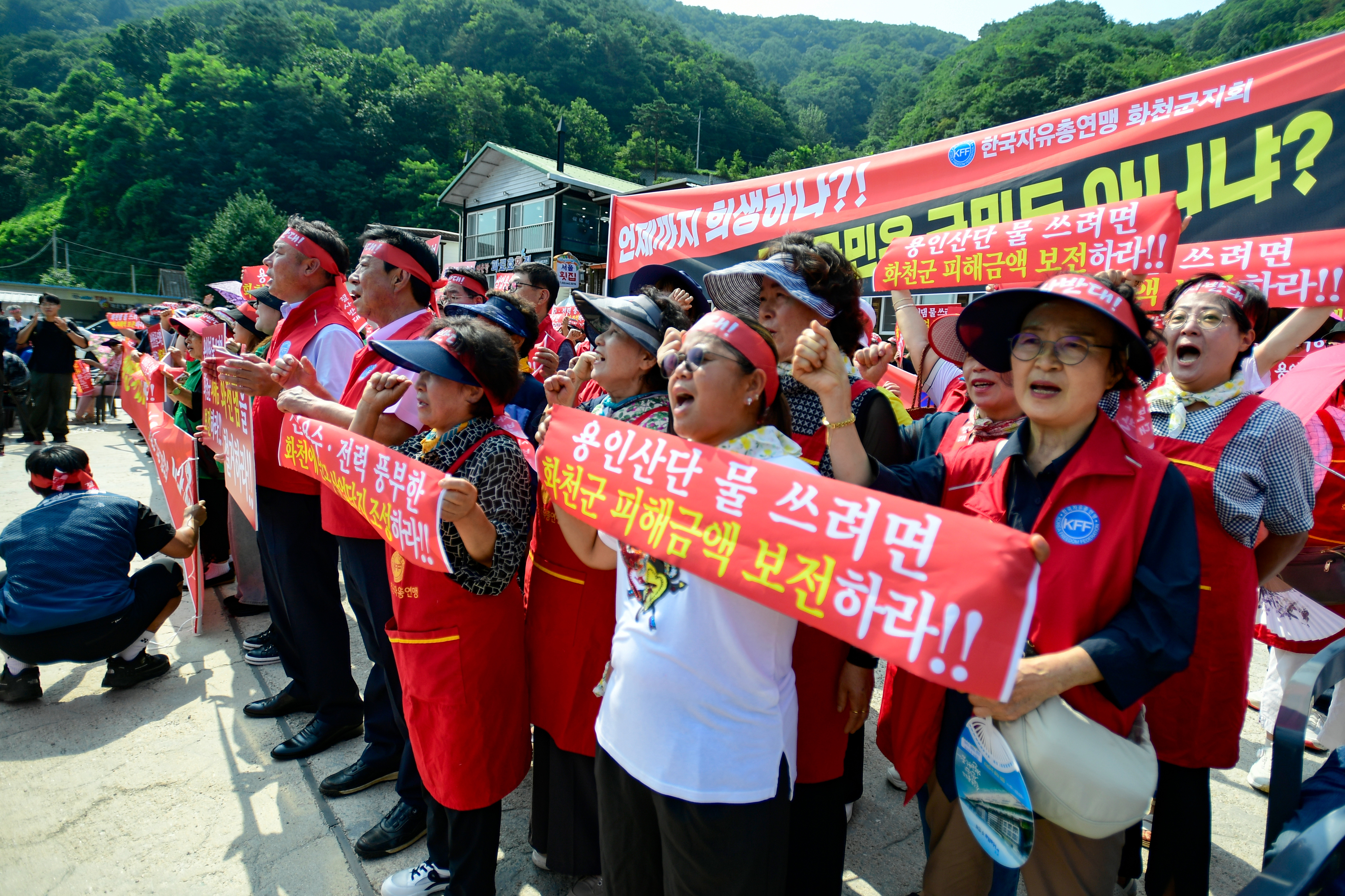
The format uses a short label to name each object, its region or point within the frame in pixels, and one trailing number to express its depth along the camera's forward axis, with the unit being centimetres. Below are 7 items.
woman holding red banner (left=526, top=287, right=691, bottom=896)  234
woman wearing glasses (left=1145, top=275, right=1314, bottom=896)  218
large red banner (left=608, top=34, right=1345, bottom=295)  264
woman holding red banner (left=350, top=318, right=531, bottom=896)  220
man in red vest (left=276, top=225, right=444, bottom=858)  272
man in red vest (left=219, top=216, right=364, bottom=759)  338
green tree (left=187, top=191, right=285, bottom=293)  4138
